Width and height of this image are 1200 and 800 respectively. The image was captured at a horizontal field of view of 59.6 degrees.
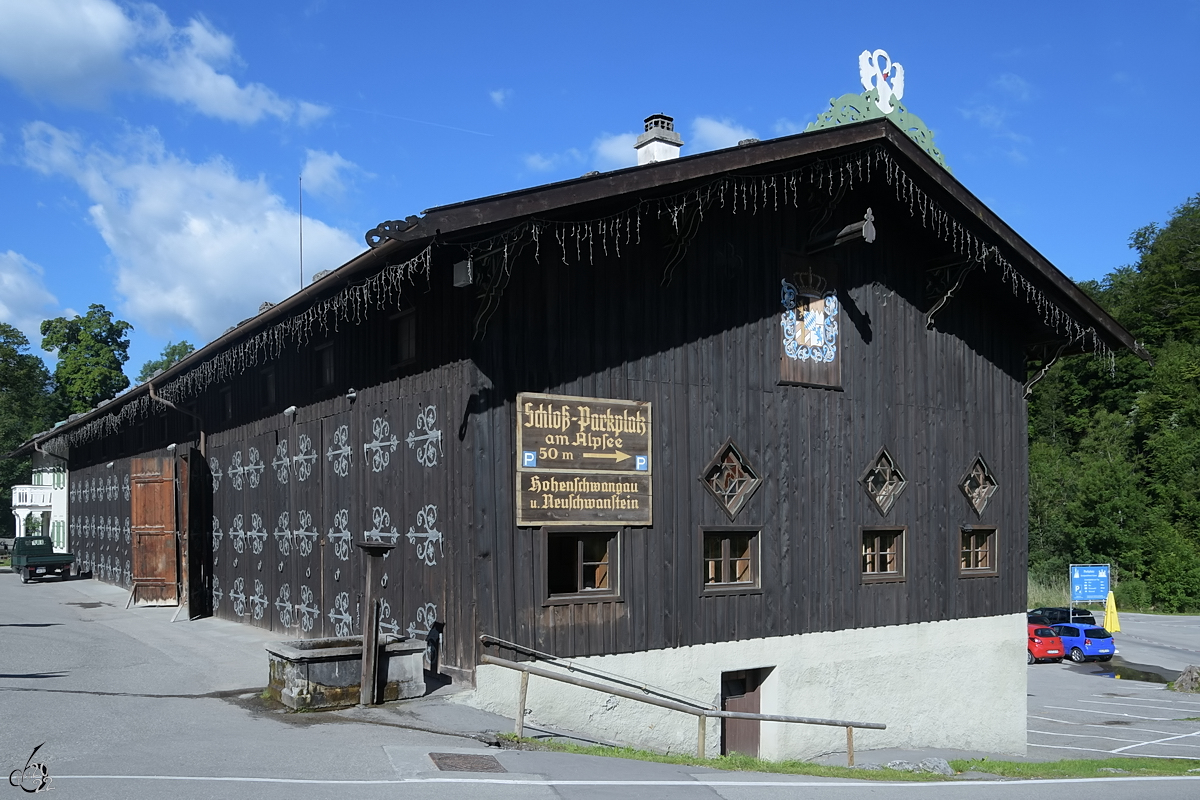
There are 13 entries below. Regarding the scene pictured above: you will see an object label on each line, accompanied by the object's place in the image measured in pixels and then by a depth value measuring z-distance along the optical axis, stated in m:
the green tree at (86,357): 70.00
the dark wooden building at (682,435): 12.23
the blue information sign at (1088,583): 39.94
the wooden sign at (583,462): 12.34
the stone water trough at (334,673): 10.92
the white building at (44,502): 45.28
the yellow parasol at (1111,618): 39.94
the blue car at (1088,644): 34.31
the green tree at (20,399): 70.00
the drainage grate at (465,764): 8.73
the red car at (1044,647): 35.00
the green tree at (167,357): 92.75
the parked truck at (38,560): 32.75
